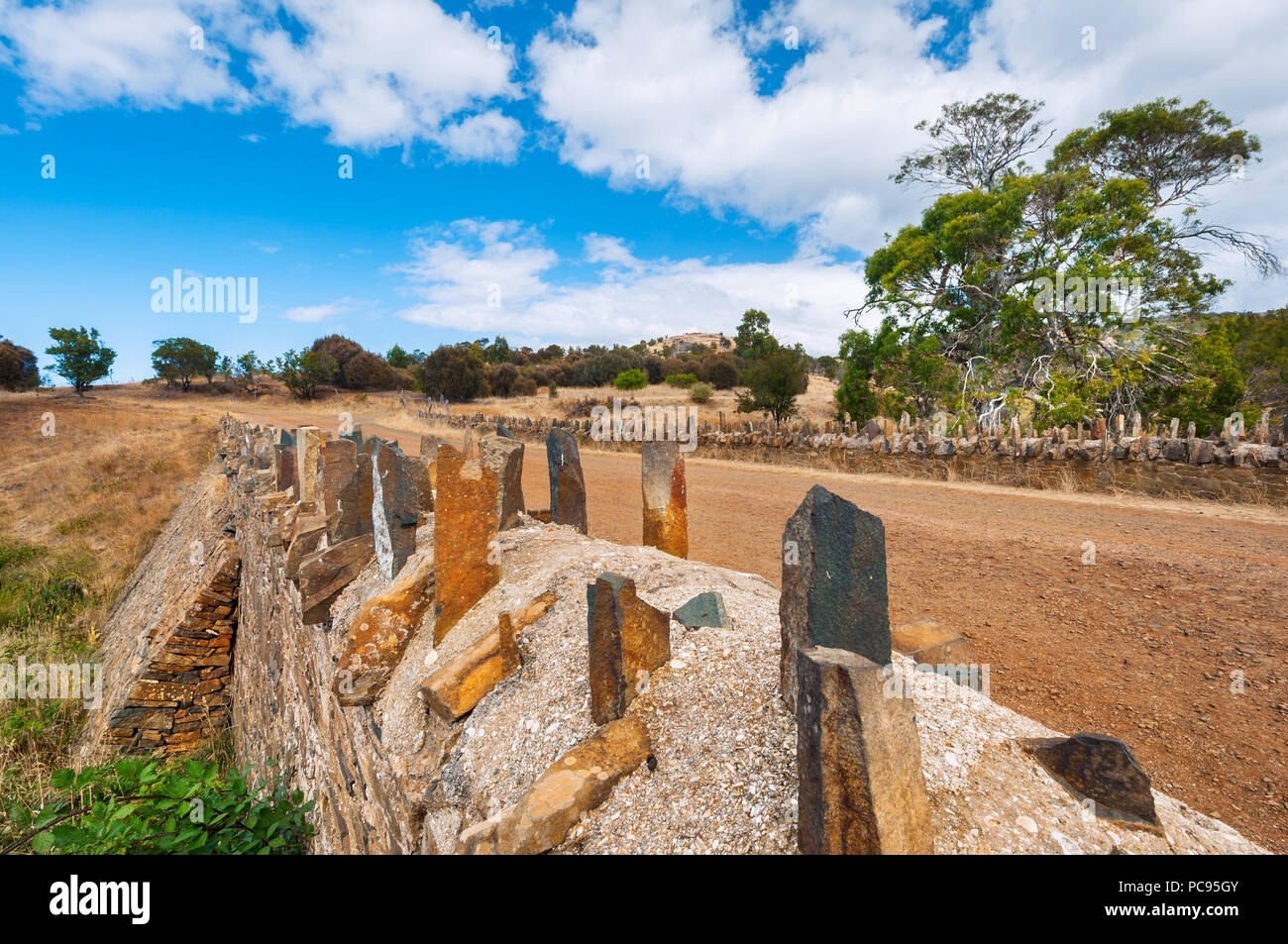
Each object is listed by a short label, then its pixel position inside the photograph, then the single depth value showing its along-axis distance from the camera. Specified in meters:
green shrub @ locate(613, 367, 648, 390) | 43.44
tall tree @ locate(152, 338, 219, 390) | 54.72
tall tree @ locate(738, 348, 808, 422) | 25.03
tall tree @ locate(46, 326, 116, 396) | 45.22
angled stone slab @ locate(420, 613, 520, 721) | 2.07
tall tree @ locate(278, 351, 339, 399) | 49.12
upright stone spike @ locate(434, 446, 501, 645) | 2.63
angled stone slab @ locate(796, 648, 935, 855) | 1.14
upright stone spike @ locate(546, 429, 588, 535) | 4.25
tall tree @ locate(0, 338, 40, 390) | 42.22
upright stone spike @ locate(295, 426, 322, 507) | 5.20
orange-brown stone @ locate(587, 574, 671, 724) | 1.80
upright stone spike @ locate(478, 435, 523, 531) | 3.10
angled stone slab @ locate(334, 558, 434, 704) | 2.56
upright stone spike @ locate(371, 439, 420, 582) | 3.07
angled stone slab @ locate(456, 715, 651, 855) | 1.38
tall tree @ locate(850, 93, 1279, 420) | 14.98
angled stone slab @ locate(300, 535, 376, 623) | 3.35
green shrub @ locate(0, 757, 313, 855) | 2.72
